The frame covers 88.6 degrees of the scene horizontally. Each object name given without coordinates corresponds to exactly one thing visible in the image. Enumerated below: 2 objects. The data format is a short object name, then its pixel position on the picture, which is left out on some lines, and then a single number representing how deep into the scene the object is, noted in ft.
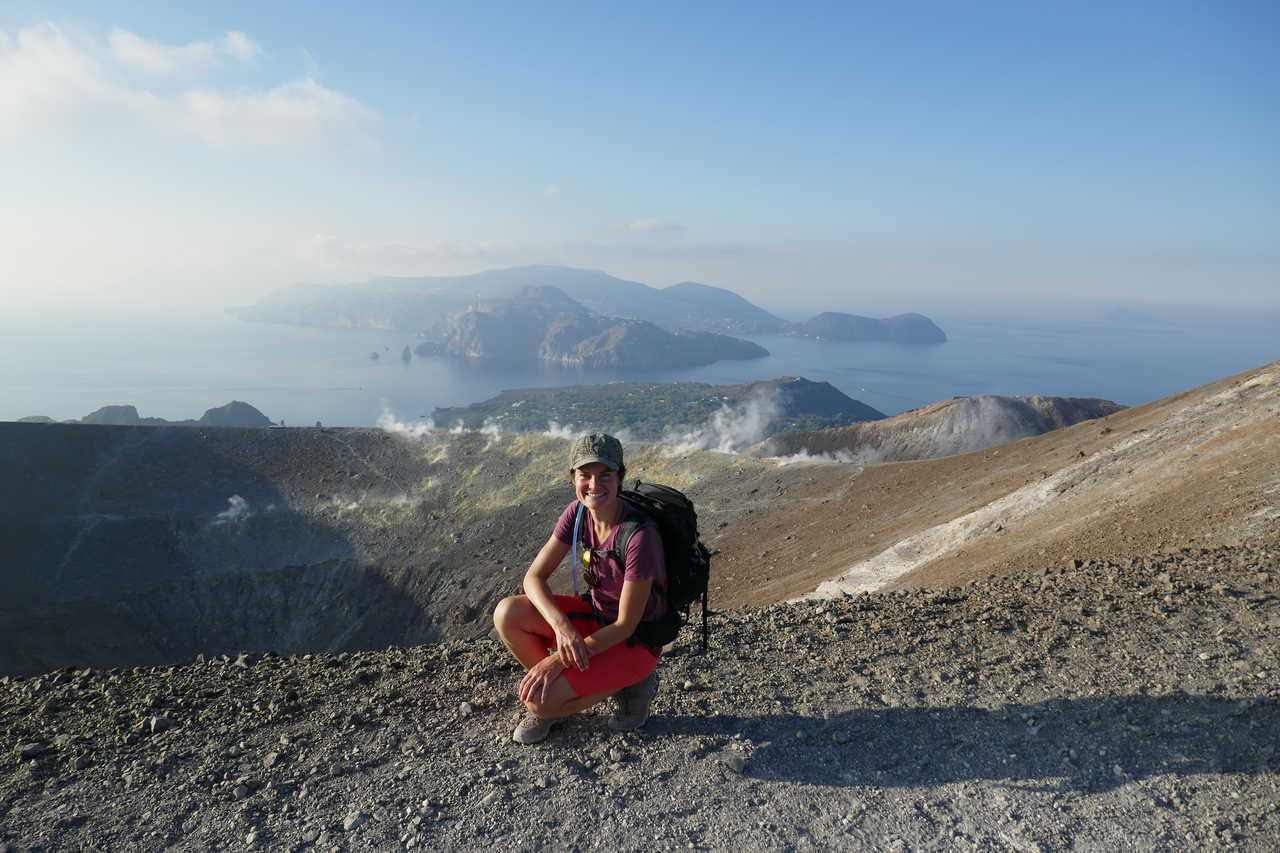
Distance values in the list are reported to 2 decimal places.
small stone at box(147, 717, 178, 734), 16.14
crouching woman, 12.58
